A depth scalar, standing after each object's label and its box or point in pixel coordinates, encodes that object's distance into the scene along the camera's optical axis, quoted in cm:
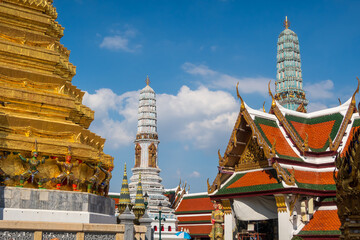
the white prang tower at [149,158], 4188
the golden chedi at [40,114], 1244
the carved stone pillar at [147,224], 1433
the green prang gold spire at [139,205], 2784
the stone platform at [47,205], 1179
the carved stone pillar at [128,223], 1207
